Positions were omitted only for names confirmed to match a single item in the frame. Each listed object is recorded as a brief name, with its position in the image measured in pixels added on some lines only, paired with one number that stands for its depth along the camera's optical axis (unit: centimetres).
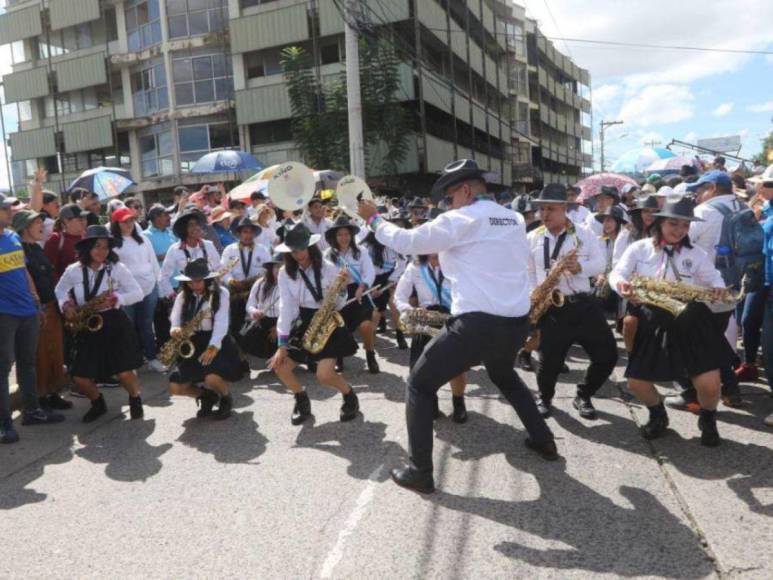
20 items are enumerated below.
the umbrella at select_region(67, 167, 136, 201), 1038
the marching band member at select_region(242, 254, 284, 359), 694
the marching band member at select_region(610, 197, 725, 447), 447
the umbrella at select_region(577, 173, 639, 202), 1515
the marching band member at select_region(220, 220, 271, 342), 791
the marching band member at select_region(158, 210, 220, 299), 749
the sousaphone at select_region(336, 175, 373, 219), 565
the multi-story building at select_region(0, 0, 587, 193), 2356
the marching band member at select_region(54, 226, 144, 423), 594
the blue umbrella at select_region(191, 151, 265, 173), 1368
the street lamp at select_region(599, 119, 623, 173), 8150
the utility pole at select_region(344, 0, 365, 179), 1256
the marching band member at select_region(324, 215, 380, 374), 715
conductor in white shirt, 397
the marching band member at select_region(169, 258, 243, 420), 588
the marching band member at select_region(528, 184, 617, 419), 520
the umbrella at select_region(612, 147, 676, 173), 1945
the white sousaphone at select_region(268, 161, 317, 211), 848
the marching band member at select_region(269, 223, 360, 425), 558
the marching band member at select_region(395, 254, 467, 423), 577
